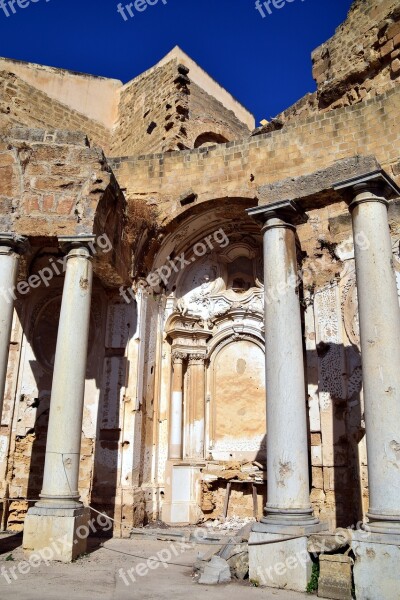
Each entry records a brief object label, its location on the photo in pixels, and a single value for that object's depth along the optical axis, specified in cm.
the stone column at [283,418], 669
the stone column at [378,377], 599
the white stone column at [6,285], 898
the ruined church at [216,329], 721
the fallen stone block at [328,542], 641
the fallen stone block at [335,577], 605
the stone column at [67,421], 802
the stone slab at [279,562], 648
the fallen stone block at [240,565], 702
